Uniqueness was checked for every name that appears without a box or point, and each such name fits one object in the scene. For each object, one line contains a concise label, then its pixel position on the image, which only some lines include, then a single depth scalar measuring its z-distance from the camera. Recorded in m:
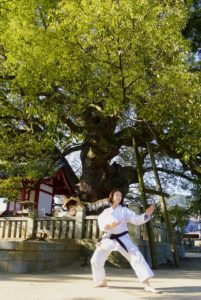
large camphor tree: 5.66
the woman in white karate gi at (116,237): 4.20
